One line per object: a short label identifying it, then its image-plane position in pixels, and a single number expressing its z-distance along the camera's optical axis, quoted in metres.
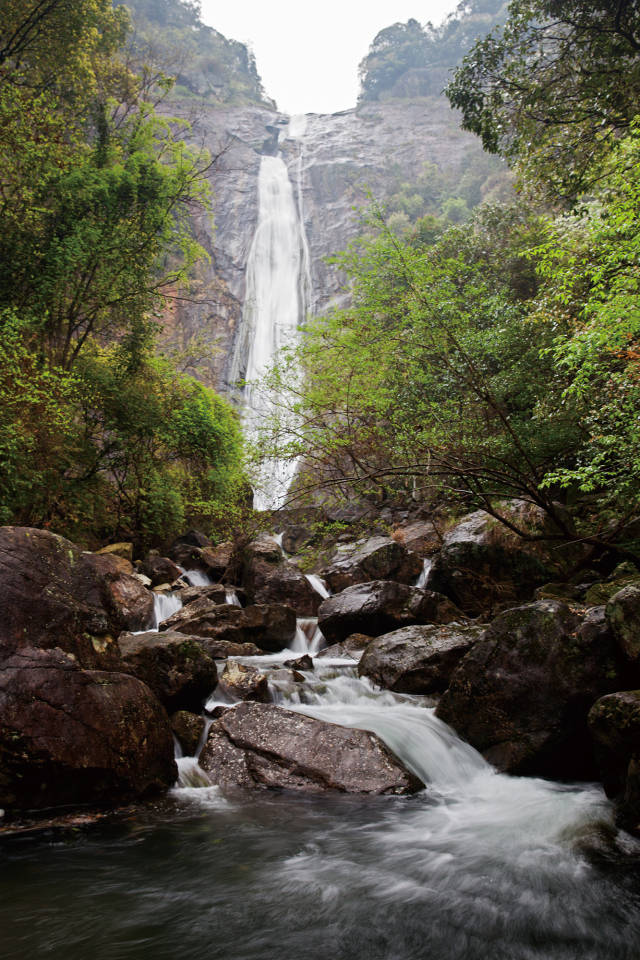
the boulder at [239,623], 9.43
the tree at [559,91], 10.01
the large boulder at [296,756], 5.10
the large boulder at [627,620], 4.93
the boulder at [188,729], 5.59
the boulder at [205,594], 11.54
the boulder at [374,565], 12.18
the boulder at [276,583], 12.41
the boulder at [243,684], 6.59
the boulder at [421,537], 13.93
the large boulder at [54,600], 4.55
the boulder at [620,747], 3.96
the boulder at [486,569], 9.22
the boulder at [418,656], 7.10
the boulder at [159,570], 12.69
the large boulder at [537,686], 5.19
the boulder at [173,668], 6.03
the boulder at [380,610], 9.41
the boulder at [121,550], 13.06
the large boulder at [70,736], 4.01
